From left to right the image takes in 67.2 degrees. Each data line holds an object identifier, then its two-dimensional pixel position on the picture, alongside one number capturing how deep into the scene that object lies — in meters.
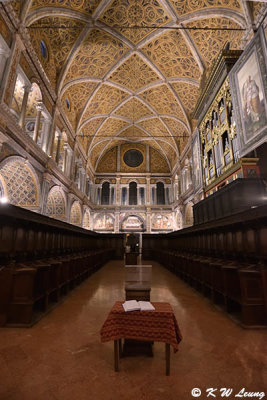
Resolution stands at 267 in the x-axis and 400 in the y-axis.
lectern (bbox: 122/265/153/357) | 2.23
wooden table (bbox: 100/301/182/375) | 1.90
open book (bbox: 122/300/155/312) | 1.98
